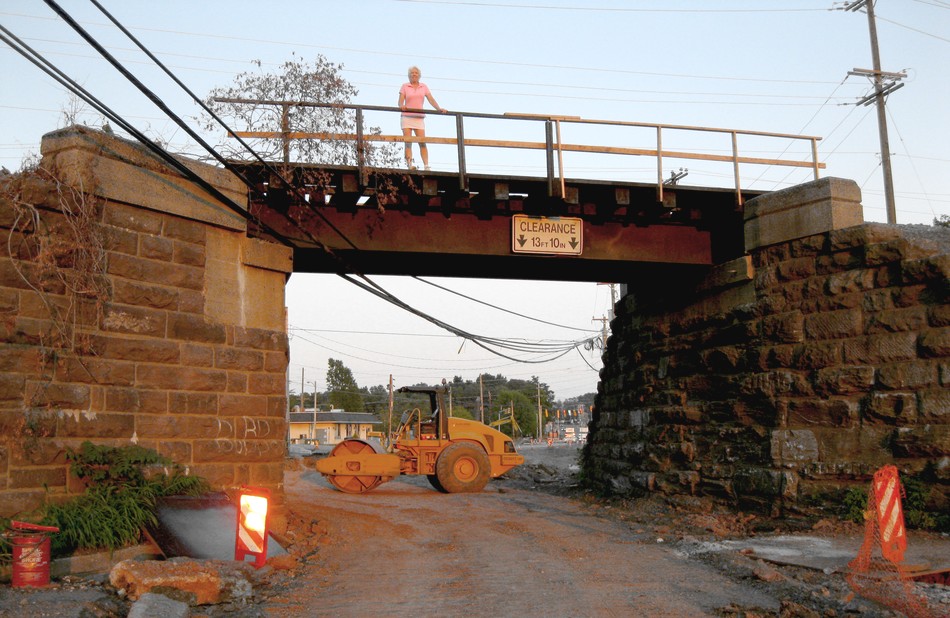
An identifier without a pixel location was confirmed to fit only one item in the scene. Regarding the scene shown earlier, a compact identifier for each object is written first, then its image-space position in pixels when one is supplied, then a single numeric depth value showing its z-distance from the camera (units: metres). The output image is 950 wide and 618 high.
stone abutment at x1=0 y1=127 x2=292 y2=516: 8.57
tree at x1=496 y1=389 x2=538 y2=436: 121.06
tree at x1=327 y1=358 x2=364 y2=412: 110.25
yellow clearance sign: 14.10
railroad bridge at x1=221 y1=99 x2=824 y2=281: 12.58
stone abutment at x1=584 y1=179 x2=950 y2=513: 11.67
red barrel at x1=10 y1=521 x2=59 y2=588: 6.91
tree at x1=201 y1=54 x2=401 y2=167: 12.20
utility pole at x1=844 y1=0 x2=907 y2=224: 31.34
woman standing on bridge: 13.50
